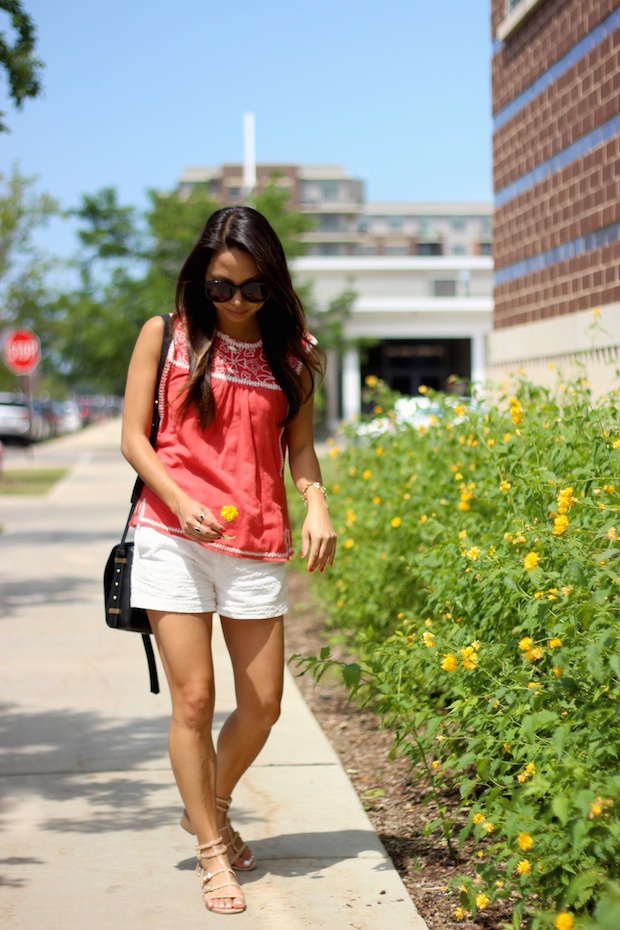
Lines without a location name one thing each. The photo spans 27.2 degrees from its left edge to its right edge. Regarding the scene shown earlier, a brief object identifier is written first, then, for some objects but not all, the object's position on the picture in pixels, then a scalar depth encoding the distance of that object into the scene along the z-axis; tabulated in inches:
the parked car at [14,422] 1656.9
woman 141.1
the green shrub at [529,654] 110.7
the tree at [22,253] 1040.8
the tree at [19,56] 346.0
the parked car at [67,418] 2419.3
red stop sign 1003.9
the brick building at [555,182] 274.8
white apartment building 1814.7
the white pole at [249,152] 1150.3
